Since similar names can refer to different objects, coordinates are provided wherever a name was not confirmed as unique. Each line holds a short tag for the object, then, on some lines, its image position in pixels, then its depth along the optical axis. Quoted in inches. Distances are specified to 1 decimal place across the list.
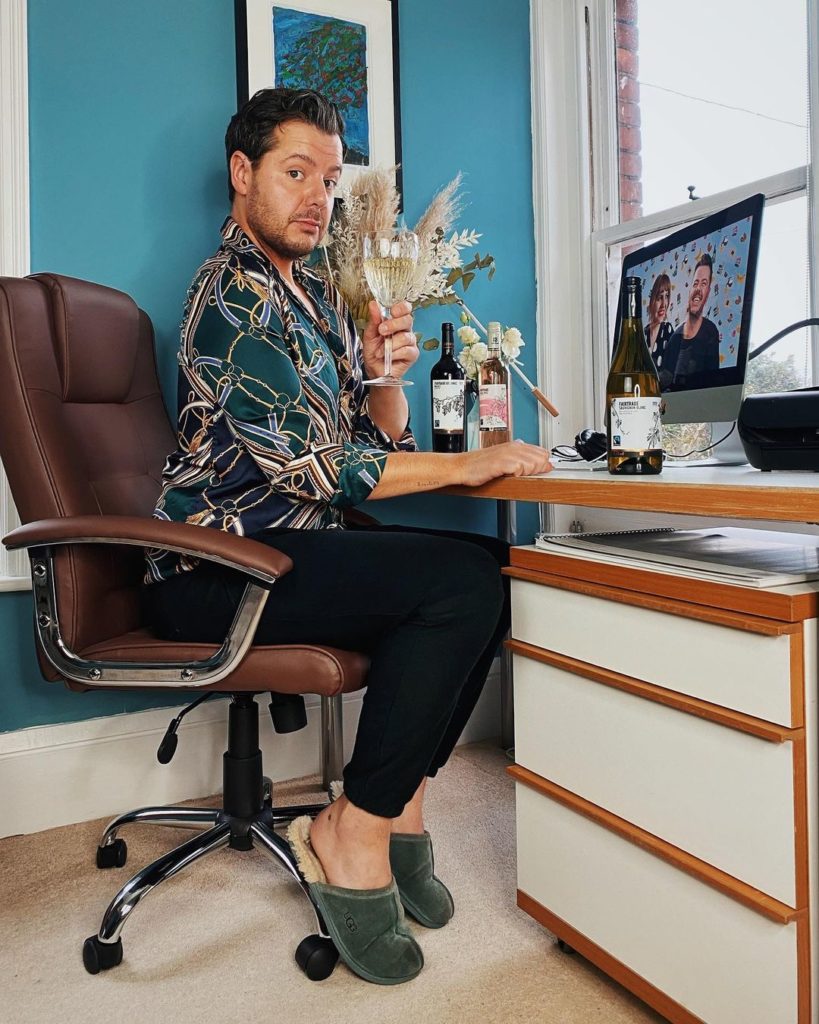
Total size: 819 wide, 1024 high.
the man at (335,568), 52.5
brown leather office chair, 51.8
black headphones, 70.5
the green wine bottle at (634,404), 50.9
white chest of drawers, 38.4
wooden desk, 36.7
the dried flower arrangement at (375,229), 79.0
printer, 42.2
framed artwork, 82.0
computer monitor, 58.8
